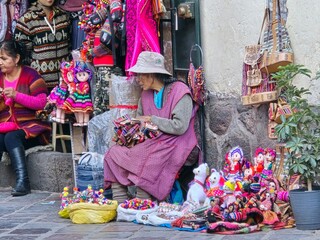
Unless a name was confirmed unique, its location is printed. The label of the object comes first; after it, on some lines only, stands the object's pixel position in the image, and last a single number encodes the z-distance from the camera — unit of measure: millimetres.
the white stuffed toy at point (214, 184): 9623
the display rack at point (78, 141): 11781
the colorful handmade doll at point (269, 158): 9604
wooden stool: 12538
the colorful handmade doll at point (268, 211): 9013
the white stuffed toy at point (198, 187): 9964
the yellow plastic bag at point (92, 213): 9983
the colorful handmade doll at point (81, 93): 11431
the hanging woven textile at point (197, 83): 10418
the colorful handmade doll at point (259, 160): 9680
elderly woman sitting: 10059
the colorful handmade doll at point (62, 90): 11432
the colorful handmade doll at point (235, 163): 9850
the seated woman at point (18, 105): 11998
